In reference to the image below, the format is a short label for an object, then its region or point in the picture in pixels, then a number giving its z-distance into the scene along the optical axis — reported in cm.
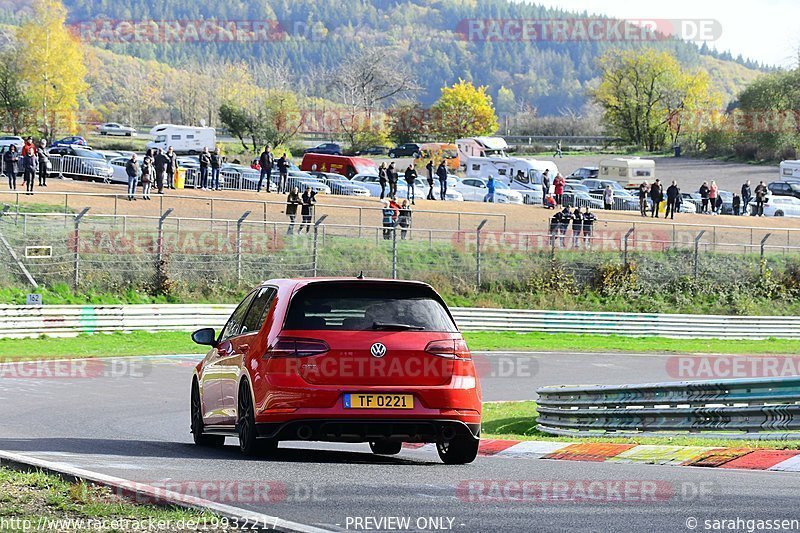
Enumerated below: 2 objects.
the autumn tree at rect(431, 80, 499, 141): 11721
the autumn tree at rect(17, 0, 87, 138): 8969
